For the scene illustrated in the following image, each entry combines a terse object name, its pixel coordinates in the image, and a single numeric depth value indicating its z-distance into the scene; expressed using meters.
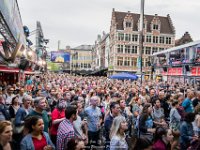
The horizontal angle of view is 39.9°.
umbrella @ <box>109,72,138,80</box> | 23.96
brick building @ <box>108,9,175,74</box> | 56.66
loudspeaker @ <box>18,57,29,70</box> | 14.89
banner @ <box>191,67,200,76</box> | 27.42
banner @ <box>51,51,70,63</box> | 71.10
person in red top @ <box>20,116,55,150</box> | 3.78
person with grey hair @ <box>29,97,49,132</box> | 5.12
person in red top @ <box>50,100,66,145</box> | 5.85
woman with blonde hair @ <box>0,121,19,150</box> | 3.56
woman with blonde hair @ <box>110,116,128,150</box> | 4.65
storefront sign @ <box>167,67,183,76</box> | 32.45
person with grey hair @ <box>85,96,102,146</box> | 6.91
